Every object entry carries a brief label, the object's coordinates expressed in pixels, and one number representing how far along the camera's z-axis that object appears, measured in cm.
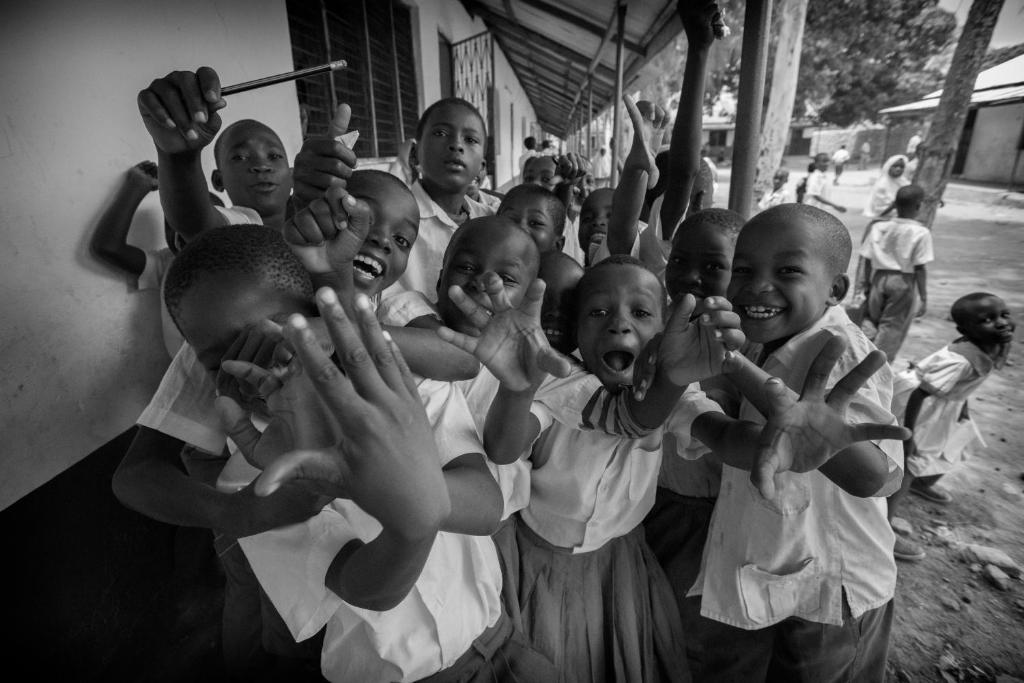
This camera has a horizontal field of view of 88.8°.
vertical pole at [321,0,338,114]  361
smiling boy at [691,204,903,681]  127
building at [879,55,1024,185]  1498
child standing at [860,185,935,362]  471
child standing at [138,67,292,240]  125
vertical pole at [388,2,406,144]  493
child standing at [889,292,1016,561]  278
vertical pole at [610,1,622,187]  359
